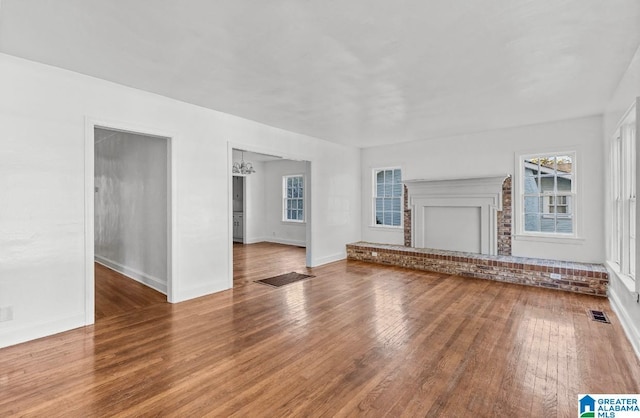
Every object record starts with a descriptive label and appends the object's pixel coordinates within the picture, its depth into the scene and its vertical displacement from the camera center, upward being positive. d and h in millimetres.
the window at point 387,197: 7246 +292
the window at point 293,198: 9438 +333
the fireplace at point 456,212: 5820 -57
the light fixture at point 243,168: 8164 +1056
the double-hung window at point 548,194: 5207 +269
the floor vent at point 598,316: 3456 -1200
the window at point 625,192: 3291 +202
